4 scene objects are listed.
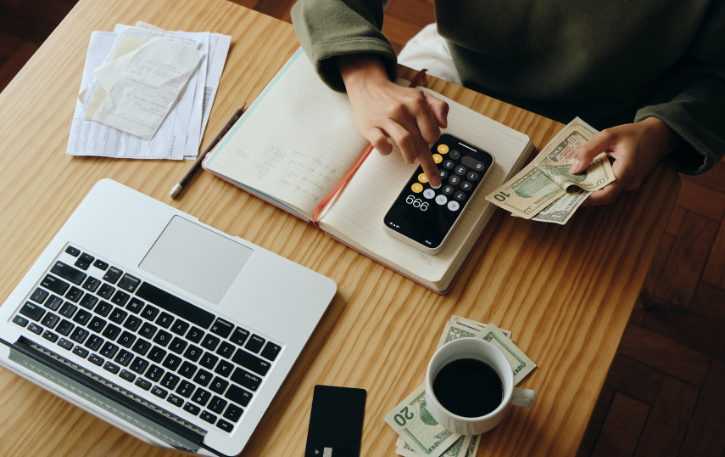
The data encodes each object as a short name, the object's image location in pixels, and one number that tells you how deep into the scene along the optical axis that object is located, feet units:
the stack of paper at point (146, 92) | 2.42
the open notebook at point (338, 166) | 2.07
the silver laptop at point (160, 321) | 1.86
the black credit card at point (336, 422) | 1.84
